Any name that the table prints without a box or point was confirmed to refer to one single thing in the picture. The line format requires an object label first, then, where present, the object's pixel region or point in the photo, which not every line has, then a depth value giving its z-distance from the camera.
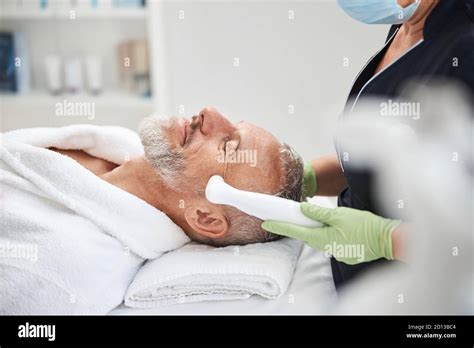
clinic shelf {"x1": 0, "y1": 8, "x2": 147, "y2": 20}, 1.63
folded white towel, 1.04
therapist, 0.93
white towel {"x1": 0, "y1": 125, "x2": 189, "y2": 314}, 1.00
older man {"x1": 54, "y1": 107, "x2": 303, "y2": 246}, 1.10
